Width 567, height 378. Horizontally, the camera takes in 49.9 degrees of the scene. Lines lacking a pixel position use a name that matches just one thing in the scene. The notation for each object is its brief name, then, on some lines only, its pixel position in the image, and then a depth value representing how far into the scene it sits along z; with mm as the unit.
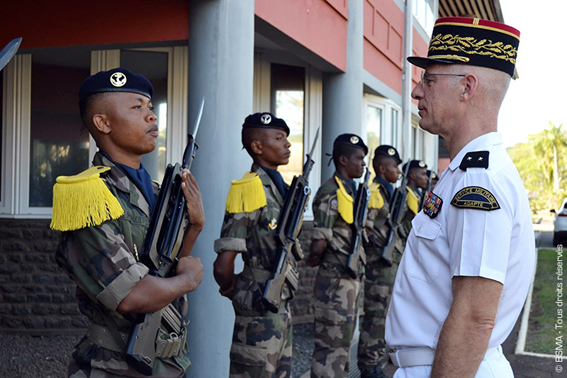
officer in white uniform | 1734
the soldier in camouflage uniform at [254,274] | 3891
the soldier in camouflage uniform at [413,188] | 7680
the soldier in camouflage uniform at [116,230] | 2377
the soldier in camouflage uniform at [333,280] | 5168
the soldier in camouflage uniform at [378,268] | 6051
